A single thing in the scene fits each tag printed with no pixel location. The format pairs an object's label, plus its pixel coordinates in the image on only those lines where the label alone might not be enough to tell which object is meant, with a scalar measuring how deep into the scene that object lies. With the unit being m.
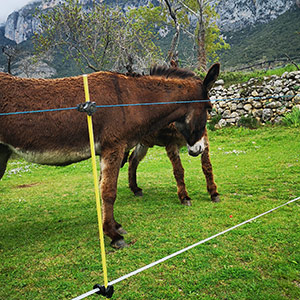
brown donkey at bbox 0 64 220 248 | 3.04
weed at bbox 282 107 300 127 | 11.20
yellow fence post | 2.16
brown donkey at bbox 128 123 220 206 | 4.96
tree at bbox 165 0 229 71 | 21.56
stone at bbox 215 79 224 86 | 15.11
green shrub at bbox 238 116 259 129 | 12.67
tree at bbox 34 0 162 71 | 20.20
